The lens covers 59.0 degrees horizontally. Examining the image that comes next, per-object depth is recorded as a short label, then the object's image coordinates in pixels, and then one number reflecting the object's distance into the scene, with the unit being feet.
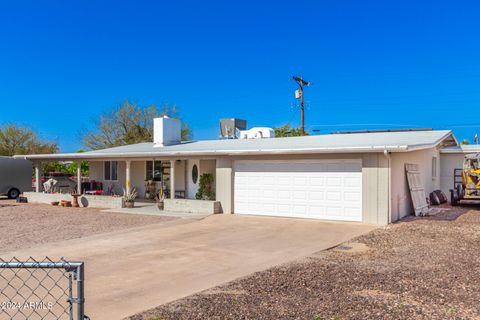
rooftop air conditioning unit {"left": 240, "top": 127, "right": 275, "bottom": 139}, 74.90
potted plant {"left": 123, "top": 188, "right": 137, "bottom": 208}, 59.00
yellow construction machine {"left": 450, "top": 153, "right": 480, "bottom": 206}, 58.70
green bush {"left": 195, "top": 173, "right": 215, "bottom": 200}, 58.19
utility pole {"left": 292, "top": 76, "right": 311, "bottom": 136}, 104.47
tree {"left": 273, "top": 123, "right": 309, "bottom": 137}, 143.48
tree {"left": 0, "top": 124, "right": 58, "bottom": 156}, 126.82
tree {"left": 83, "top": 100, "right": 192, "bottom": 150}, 127.65
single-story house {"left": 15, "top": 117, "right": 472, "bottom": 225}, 42.39
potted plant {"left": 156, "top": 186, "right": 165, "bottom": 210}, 55.21
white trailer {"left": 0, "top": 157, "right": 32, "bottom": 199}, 80.48
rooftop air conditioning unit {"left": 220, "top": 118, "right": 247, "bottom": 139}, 87.20
